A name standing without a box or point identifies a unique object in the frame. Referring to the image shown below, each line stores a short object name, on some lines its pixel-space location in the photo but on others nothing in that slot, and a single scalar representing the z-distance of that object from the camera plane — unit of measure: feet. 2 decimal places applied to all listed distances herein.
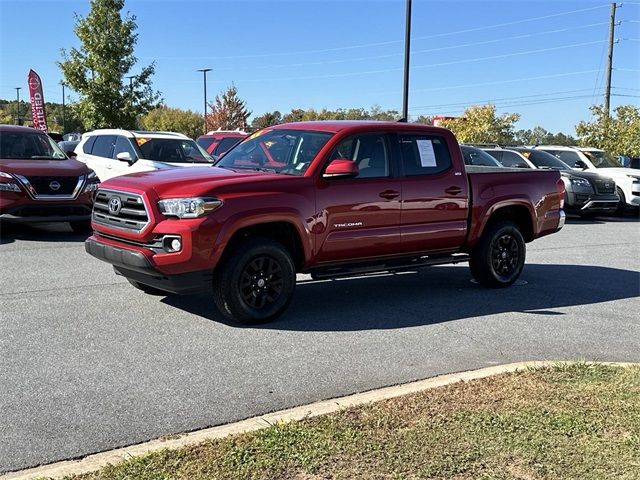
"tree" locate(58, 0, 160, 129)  104.53
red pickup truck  19.43
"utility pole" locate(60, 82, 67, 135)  264.52
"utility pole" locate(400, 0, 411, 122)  63.87
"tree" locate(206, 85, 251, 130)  249.34
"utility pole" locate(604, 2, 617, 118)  111.73
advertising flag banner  105.91
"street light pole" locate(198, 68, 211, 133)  188.05
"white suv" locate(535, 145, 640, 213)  59.16
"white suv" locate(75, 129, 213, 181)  43.06
